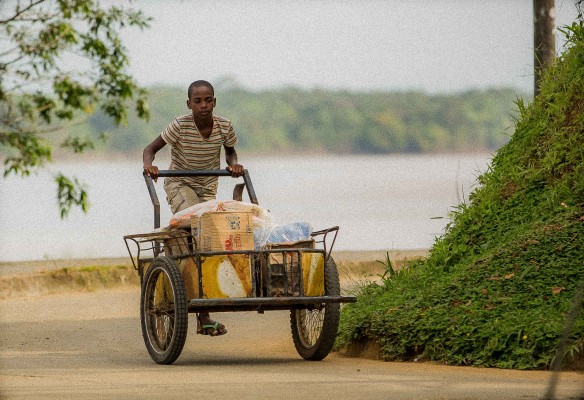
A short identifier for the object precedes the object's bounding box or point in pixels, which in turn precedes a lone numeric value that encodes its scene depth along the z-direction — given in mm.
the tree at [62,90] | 30797
